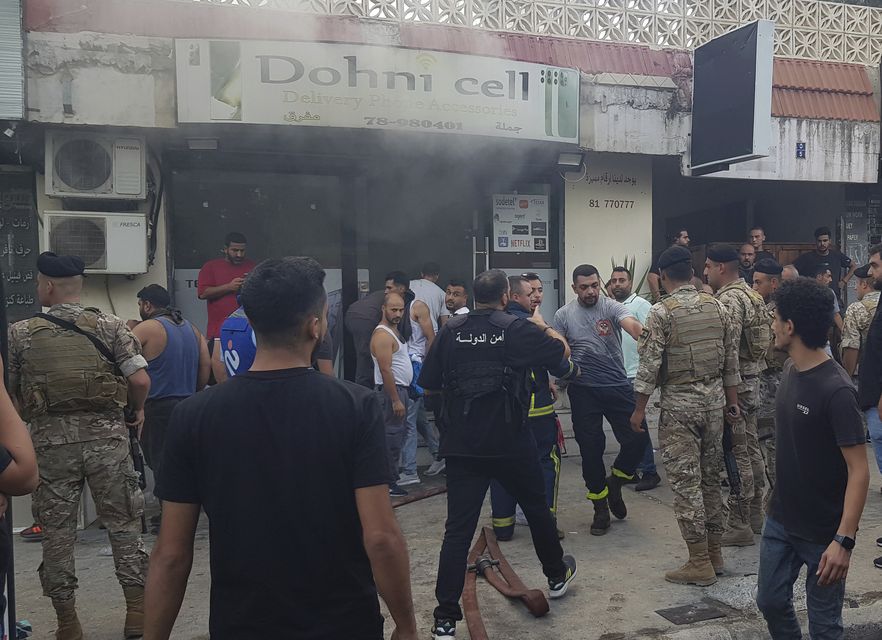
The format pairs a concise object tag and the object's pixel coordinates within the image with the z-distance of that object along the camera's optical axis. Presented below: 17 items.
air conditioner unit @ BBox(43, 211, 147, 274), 6.18
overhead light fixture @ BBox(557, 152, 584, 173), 7.69
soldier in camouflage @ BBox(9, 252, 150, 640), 3.77
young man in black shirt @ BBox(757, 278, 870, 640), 2.63
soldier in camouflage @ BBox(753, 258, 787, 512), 5.64
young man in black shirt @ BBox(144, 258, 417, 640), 1.85
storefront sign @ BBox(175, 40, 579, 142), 6.08
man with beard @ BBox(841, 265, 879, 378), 5.53
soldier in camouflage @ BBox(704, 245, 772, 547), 4.90
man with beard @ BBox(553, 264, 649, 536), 5.28
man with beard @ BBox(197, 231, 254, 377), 6.83
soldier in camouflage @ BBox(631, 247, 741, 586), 4.38
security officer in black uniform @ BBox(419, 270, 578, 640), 3.70
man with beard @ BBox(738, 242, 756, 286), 7.79
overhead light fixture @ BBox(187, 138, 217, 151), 6.57
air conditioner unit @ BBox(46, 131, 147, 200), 6.21
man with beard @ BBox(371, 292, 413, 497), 6.21
